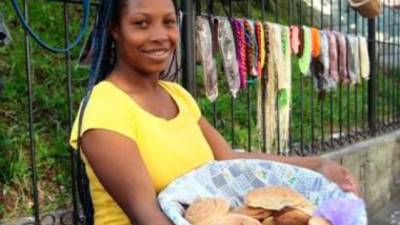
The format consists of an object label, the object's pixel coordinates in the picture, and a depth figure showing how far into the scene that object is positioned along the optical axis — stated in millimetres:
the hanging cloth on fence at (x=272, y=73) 3736
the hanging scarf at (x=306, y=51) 4156
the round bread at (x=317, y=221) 1555
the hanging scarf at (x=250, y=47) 3543
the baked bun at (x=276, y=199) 1622
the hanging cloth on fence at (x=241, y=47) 3438
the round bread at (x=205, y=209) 1546
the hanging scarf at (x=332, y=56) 4500
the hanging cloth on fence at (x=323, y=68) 4410
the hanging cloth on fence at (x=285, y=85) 3830
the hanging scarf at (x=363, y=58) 5023
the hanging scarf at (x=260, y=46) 3609
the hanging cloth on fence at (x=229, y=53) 3355
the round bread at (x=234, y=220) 1525
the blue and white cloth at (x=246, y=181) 1732
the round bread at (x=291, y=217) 1582
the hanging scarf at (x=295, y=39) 4018
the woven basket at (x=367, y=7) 4902
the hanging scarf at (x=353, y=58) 4805
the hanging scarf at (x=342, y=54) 4605
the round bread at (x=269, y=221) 1599
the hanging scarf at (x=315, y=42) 4281
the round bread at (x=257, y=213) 1606
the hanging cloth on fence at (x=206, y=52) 3283
